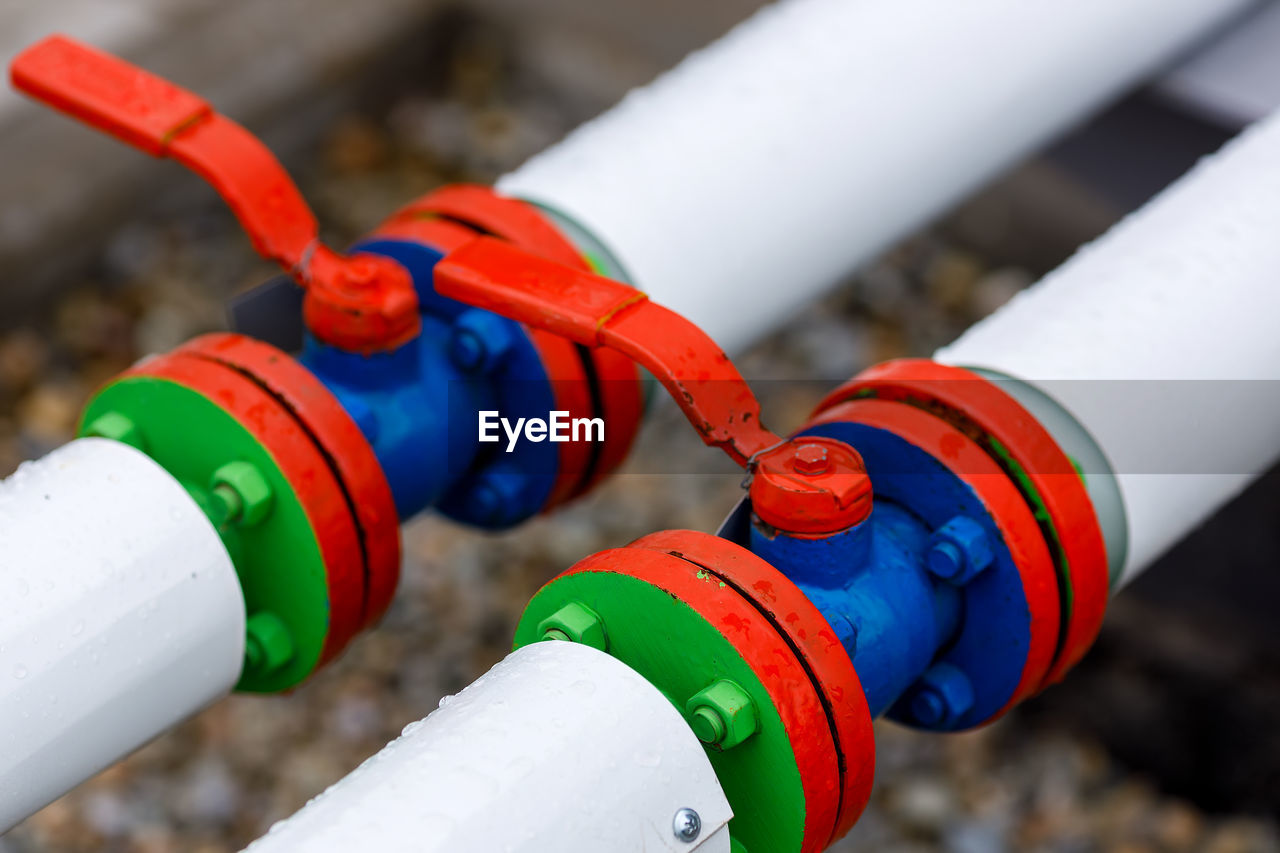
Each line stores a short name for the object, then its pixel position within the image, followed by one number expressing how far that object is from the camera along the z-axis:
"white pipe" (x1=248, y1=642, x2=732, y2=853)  1.90
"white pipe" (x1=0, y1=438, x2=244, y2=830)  1.99
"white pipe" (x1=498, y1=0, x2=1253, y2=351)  2.24
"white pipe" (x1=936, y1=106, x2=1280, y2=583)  2.13
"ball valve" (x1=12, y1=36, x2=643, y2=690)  2.08
